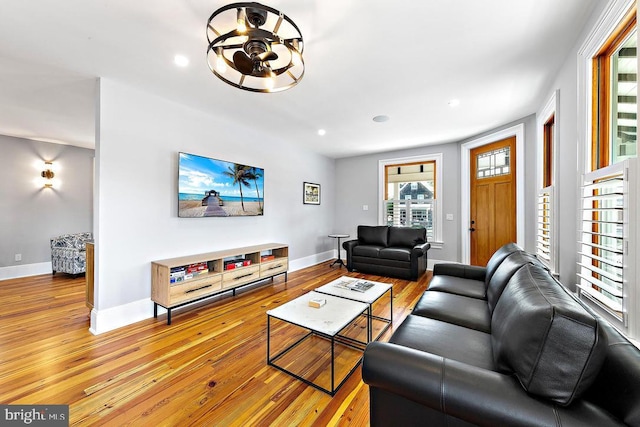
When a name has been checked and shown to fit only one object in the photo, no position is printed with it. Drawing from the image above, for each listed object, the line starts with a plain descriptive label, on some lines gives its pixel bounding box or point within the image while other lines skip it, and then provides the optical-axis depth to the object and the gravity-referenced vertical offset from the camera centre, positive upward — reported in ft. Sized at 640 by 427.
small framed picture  17.75 +1.46
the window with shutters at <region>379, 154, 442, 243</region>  17.13 +1.52
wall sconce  15.59 +2.38
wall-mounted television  10.61 +1.20
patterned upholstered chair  14.43 -2.36
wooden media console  9.16 -2.49
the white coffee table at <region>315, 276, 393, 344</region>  7.57 -2.50
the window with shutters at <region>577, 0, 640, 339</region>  4.01 +1.01
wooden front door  13.19 +0.88
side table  17.85 -3.44
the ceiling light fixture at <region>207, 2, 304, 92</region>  4.98 +3.54
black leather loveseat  14.37 -2.20
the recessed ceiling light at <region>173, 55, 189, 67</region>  7.29 +4.47
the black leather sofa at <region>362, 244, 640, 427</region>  2.77 -2.05
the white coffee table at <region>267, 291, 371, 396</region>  5.80 -2.55
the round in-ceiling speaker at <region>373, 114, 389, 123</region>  11.94 +4.53
